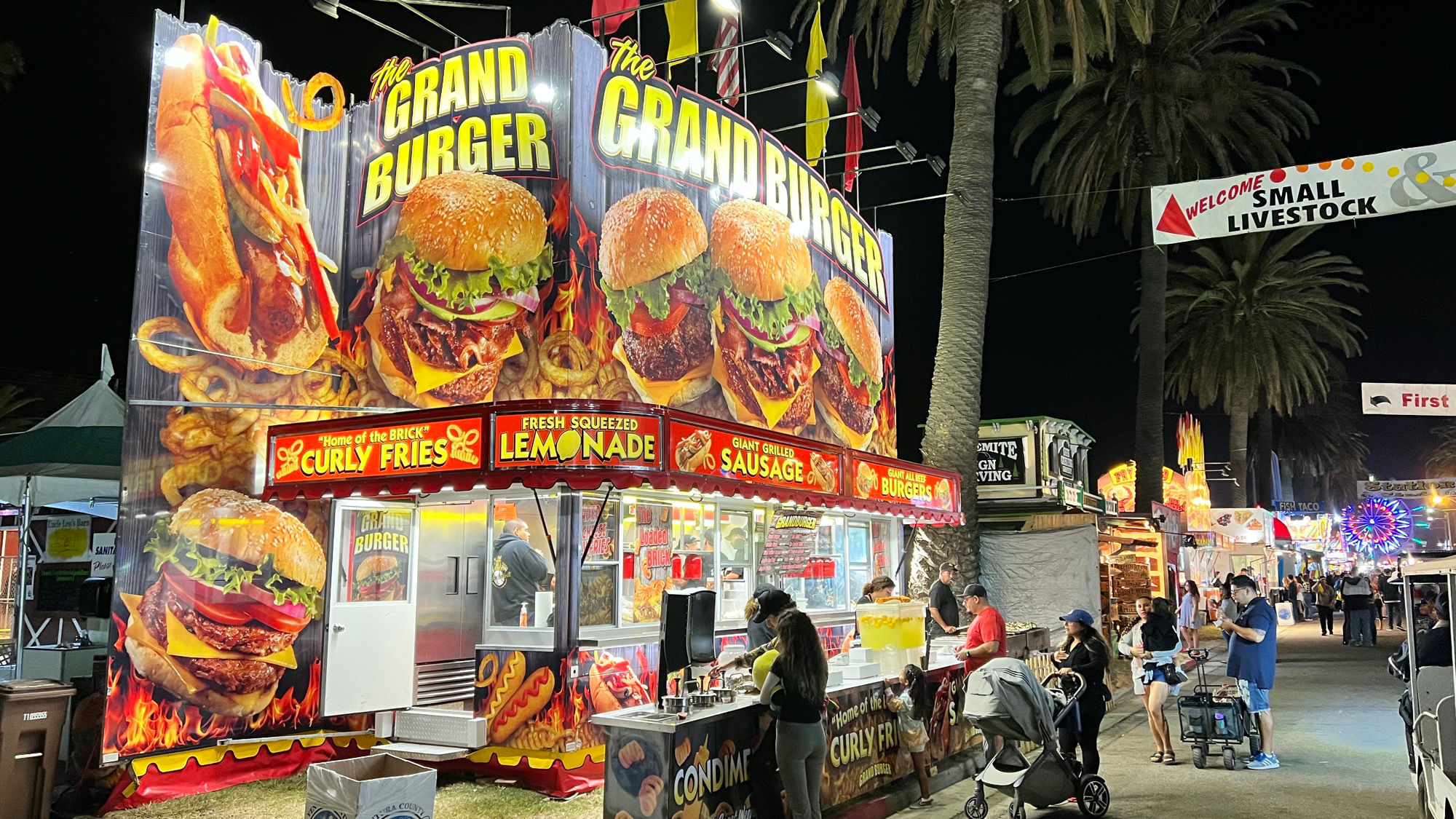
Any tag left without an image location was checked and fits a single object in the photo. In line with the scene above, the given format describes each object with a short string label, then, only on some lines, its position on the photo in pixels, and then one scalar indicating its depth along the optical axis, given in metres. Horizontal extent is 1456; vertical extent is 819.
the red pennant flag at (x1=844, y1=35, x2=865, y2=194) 19.12
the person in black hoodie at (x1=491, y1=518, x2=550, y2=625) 10.88
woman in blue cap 9.51
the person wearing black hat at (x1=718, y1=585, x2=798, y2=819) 7.65
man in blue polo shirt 11.27
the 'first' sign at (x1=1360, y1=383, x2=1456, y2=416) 20.05
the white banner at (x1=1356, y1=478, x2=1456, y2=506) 40.74
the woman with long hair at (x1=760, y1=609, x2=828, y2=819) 7.21
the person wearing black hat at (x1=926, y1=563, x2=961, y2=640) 14.28
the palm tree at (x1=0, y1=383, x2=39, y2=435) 29.71
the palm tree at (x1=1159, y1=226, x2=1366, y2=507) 38.91
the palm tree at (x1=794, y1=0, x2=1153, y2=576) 17.36
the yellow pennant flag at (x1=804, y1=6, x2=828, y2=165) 17.05
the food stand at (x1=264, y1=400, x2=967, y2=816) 9.37
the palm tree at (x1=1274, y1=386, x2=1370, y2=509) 62.22
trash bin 8.23
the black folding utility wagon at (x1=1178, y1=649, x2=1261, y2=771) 11.43
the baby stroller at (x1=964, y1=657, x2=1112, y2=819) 8.54
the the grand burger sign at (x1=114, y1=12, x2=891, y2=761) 9.93
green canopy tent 10.69
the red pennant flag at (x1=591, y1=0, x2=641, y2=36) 13.86
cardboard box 5.41
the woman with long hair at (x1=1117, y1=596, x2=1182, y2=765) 11.53
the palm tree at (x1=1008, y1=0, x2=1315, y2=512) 26.39
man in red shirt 10.48
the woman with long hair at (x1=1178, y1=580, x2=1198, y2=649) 21.47
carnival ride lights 41.72
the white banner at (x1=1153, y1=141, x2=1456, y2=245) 10.40
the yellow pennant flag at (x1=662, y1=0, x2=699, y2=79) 14.71
